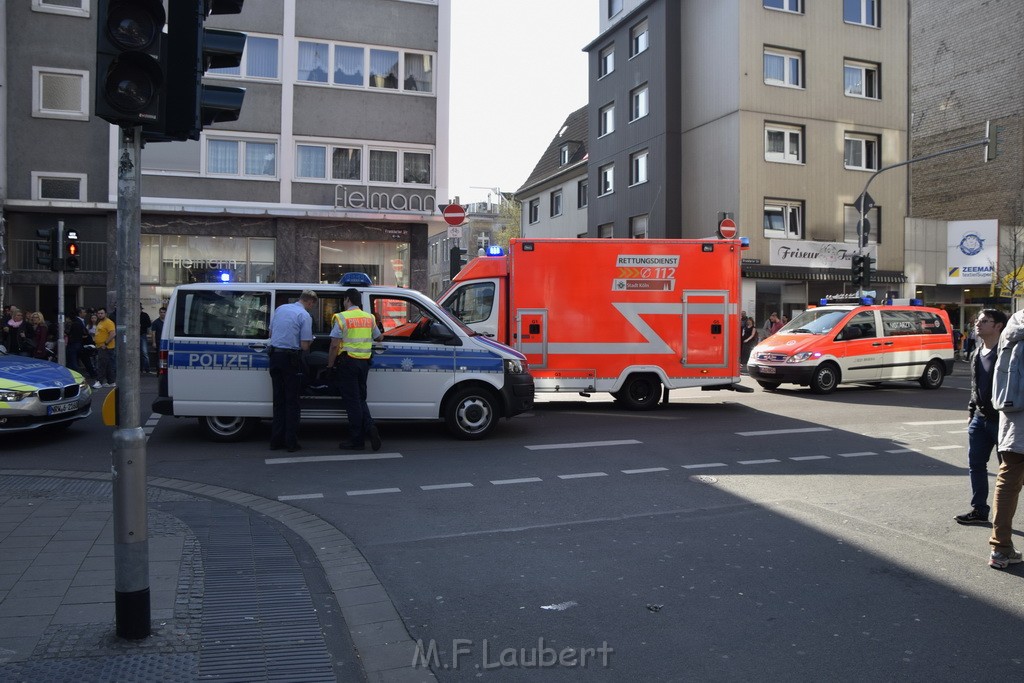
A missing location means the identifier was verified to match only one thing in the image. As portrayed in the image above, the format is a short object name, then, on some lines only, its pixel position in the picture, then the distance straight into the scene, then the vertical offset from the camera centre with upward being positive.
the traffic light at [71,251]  18.20 +1.63
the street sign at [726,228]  21.25 +2.58
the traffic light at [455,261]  17.56 +1.43
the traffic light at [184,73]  4.26 +1.26
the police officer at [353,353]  10.02 -0.26
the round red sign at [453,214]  17.77 +2.39
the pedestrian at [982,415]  6.42 -0.61
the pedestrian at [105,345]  17.62 -0.33
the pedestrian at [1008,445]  5.68 -0.72
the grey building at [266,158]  22.45 +4.61
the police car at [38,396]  10.02 -0.80
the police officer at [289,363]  9.91 -0.37
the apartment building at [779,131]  29.72 +7.25
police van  10.52 -0.42
